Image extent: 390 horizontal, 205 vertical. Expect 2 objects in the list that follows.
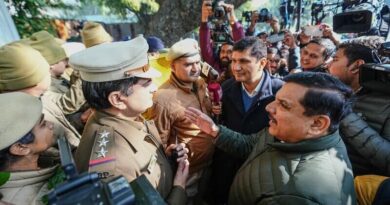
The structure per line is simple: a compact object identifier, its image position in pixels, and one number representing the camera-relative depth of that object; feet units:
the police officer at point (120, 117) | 4.74
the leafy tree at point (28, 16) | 14.75
